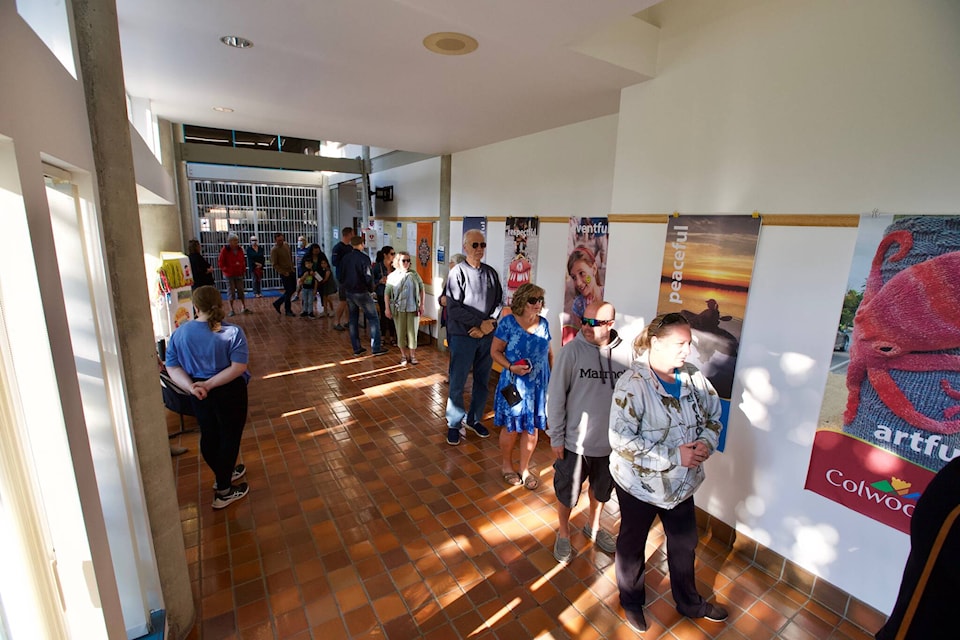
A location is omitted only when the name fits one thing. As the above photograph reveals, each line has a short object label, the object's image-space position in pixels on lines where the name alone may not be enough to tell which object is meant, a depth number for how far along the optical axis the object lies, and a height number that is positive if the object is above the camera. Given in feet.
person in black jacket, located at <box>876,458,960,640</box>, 3.24 -2.38
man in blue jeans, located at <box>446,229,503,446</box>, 13.29 -2.56
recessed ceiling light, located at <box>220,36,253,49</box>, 8.84 +3.61
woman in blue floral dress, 10.07 -3.02
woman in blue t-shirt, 9.07 -3.19
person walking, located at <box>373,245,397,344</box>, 24.41 -2.80
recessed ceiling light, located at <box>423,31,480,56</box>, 8.39 +3.60
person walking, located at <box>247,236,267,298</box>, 36.73 -3.20
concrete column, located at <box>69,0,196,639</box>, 5.66 -0.75
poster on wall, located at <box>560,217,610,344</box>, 14.26 -1.10
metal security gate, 38.19 +0.87
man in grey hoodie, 7.96 -2.99
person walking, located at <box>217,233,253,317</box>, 30.09 -2.87
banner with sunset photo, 8.74 -0.91
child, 28.28 -3.94
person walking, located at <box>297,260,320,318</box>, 28.45 -3.85
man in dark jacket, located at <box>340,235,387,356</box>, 21.31 -2.63
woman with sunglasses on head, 6.72 -3.06
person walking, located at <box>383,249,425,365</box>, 19.83 -3.16
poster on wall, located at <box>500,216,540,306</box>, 17.04 -0.79
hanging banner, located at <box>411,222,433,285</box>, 24.66 -1.29
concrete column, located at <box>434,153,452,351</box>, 21.80 +0.70
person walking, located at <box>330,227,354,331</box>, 23.09 -1.23
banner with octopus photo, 6.40 -1.96
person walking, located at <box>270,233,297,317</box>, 30.37 -3.06
